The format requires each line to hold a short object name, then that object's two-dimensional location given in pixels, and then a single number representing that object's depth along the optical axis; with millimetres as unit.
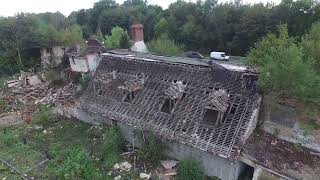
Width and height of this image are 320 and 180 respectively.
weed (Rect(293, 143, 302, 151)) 9326
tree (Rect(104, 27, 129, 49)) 29730
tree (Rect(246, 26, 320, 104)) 8710
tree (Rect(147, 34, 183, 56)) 21639
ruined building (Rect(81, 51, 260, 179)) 9496
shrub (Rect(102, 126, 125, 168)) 11107
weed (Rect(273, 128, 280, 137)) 9779
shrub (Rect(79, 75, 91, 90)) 15131
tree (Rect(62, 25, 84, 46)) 25569
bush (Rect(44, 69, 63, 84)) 19049
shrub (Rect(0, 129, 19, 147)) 13125
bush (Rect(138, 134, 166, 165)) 10525
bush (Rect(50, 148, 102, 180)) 10103
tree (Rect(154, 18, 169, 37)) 34885
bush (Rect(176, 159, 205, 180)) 9438
